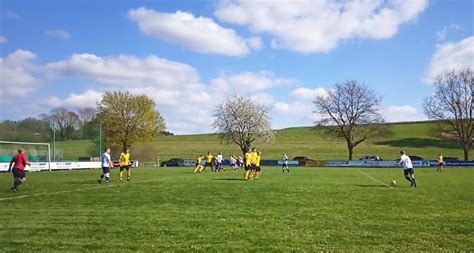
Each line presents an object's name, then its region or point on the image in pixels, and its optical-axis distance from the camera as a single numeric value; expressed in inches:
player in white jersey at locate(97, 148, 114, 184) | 989.8
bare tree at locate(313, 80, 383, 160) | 3184.1
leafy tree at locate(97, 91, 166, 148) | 2984.7
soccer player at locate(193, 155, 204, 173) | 1625.5
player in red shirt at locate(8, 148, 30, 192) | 775.8
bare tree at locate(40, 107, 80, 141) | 3142.2
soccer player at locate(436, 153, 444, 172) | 1796.8
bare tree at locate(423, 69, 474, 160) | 2795.3
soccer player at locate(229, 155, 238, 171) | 1981.2
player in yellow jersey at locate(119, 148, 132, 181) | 1104.5
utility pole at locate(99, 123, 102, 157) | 2303.0
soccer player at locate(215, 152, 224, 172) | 1824.2
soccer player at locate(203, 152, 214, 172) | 1665.8
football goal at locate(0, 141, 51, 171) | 1710.1
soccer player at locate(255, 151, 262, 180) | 1156.4
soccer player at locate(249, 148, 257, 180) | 1147.3
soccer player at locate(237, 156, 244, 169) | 2339.2
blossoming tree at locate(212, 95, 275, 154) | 3449.8
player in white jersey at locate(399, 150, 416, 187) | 941.8
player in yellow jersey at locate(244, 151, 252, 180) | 1143.6
